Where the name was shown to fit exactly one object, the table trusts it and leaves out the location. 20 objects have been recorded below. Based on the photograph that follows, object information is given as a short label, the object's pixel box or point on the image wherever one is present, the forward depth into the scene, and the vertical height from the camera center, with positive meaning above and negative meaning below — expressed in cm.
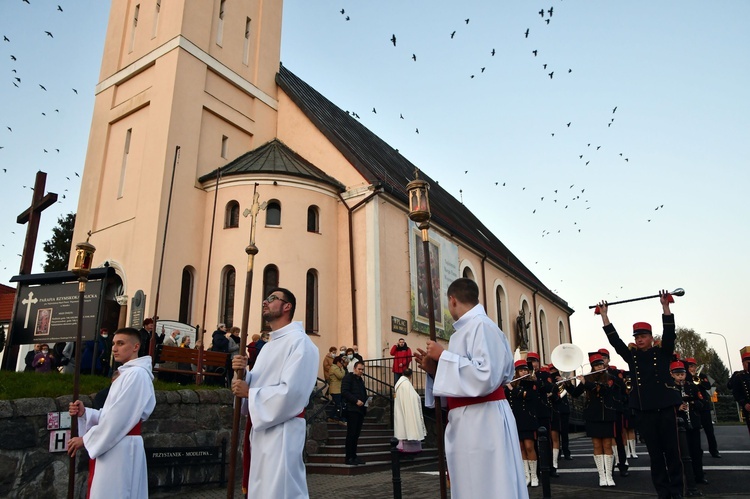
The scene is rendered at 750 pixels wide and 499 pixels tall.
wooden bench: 1155 +119
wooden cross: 1420 +517
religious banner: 2102 +520
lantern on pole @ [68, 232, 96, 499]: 645 +182
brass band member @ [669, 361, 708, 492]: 844 -1
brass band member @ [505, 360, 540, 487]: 943 +5
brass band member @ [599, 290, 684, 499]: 657 +23
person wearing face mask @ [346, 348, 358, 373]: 1512 +157
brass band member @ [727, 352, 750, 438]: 968 +49
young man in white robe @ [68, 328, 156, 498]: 520 -12
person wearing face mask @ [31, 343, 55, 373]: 1285 +128
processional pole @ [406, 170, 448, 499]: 572 +211
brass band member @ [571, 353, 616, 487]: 845 +7
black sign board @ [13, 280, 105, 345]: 1114 +210
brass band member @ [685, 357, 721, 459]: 1119 +15
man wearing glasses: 446 +9
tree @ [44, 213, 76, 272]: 3197 +942
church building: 1852 +747
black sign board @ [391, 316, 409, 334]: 1938 +302
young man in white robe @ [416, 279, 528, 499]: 415 +3
